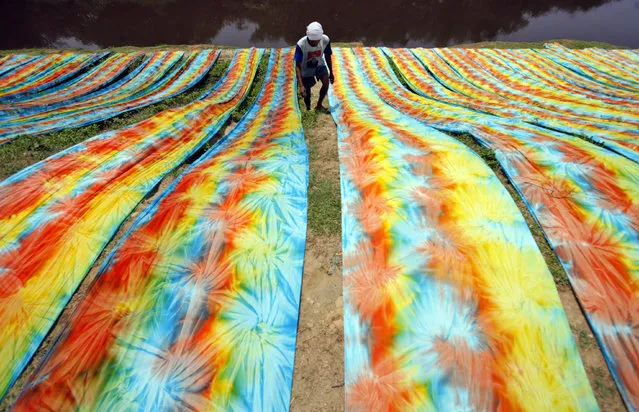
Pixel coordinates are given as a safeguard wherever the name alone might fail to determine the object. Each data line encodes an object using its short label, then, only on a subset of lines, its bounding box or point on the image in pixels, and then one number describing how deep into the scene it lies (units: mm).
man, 5254
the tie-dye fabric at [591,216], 1935
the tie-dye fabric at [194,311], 1823
